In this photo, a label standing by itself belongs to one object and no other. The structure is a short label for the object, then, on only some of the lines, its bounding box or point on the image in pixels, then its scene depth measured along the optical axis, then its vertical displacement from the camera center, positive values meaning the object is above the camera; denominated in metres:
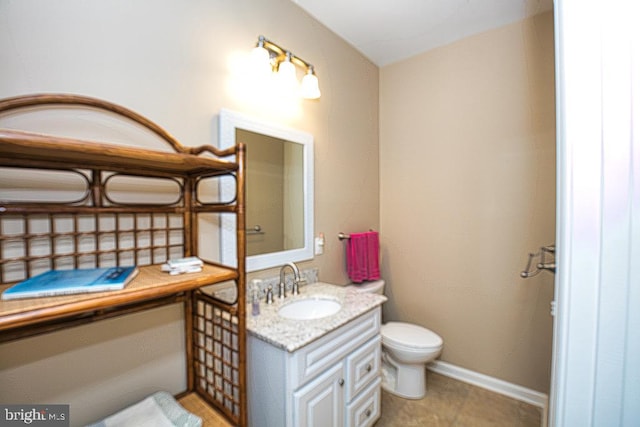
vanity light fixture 1.39 +0.81
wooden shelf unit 0.67 -0.09
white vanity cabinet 1.08 -0.74
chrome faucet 1.55 -0.41
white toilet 1.83 -0.99
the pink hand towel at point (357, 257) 2.12 -0.37
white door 0.48 -0.01
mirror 1.35 +0.11
